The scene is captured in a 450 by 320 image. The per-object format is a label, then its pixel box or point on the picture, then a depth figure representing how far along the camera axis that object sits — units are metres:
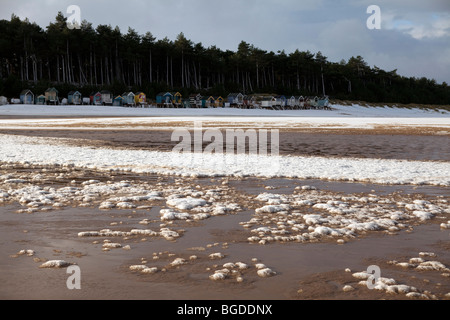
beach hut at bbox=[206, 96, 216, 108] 93.88
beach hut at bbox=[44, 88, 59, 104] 83.62
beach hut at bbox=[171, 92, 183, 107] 91.37
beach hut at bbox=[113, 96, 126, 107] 87.73
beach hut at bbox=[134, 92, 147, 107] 88.12
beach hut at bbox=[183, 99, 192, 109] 92.62
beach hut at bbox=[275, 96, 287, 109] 102.62
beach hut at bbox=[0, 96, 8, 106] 75.62
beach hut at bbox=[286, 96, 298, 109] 105.06
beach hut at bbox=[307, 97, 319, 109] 109.22
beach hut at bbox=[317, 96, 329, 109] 109.16
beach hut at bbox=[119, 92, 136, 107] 88.00
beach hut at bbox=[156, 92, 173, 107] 91.06
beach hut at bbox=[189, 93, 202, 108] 93.94
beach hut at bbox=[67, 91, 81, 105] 86.56
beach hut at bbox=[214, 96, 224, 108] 94.93
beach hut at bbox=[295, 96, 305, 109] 106.88
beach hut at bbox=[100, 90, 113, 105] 87.64
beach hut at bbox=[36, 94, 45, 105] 83.12
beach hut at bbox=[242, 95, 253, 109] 98.29
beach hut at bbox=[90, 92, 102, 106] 86.81
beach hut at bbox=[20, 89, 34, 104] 81.69
